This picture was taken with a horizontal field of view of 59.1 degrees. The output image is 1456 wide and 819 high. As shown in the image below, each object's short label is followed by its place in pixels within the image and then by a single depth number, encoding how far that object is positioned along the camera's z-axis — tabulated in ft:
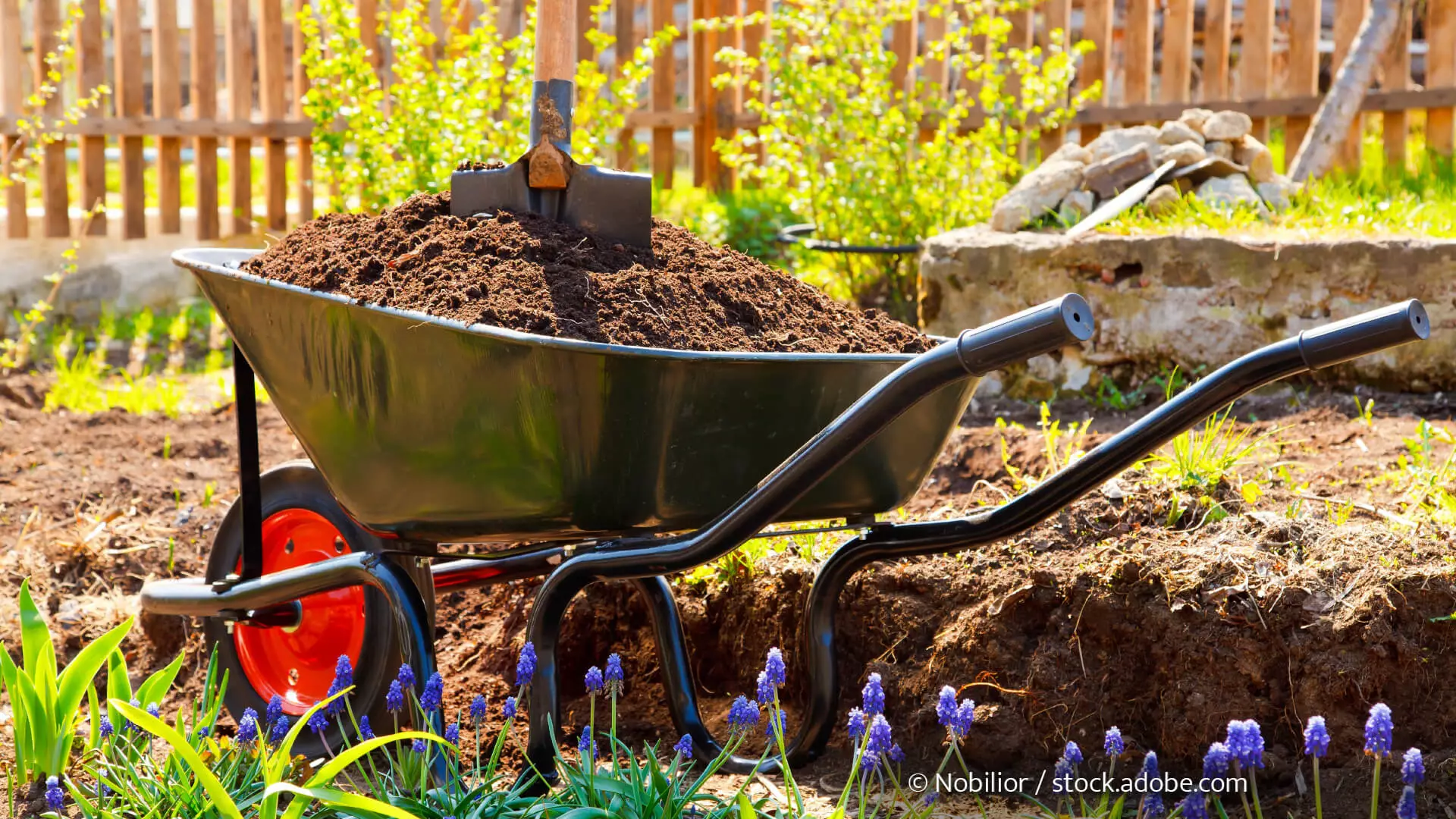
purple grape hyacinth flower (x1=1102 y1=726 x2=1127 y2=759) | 4.70
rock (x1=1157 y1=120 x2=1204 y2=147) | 15.21
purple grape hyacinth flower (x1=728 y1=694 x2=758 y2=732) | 5.27
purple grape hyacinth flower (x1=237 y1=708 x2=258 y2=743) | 5.71
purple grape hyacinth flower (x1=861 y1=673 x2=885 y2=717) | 4.91
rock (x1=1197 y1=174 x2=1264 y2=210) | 13.88
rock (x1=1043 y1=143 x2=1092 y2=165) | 15.56
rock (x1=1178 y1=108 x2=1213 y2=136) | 15.72
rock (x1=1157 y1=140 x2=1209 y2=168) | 14.73
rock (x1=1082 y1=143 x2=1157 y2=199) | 14.70
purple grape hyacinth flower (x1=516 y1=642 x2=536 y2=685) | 5.38
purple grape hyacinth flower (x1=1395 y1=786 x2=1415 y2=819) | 4.01
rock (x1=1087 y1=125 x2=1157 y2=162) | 15.43
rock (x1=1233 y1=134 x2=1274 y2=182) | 14.92
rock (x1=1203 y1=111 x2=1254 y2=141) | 15.20
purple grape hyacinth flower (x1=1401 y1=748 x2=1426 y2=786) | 4.07
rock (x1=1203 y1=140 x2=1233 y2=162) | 15.21
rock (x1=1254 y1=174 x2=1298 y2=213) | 14.21
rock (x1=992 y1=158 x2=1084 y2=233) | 14.05
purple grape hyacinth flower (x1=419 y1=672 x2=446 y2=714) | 5.37
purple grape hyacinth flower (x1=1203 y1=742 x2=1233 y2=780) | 4.31
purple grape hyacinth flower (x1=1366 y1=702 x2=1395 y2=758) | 4.10
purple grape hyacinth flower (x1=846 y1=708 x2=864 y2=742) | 4.99
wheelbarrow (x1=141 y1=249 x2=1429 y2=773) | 4.65
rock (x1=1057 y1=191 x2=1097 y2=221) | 14.32
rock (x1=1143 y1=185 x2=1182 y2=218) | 13.82
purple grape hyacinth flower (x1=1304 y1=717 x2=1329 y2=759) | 4.21
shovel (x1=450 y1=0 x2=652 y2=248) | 6.23
